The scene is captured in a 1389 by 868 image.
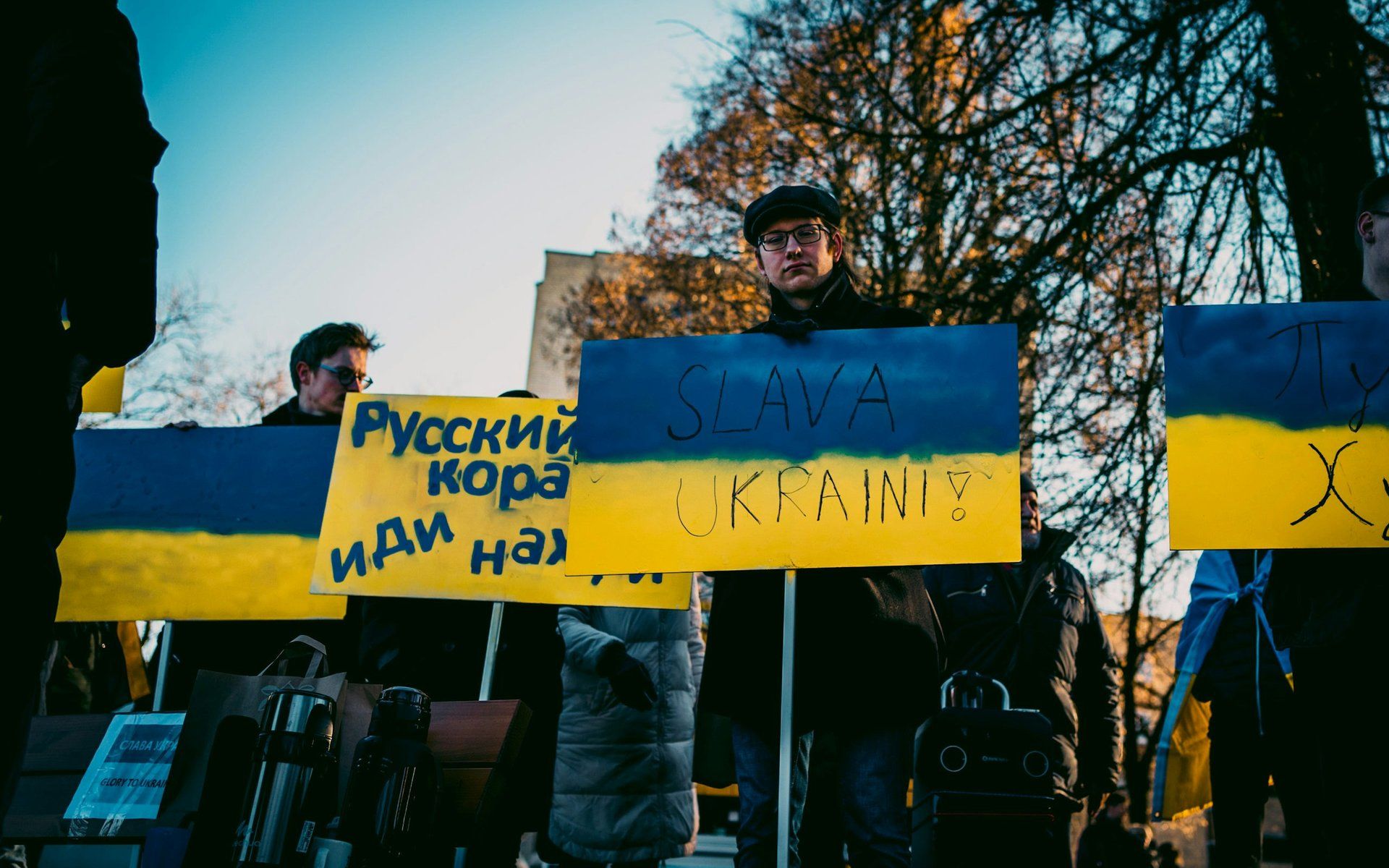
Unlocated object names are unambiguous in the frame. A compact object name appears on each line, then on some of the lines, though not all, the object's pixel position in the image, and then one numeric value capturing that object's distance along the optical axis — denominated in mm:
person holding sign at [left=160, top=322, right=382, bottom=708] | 4152
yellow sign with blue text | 3814
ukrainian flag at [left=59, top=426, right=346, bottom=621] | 4132
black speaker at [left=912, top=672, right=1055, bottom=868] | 3023
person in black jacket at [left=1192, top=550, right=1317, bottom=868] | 3737
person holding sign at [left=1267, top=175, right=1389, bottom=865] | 2457
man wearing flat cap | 2627
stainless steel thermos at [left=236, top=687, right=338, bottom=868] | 2607
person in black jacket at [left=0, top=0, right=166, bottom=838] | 1697
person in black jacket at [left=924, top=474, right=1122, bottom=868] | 4727
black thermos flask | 2660
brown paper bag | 2986
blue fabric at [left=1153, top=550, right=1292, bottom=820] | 3818
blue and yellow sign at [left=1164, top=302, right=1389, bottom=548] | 2709
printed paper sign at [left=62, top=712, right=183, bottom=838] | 3117
